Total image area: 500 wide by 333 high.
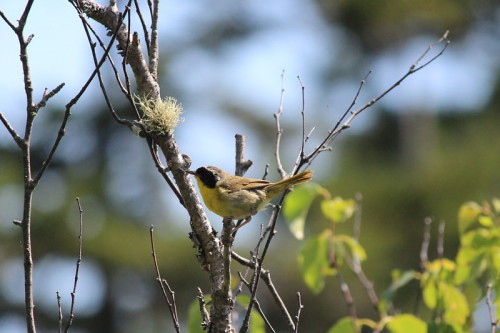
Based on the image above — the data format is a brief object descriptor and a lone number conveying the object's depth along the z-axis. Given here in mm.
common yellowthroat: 6945
